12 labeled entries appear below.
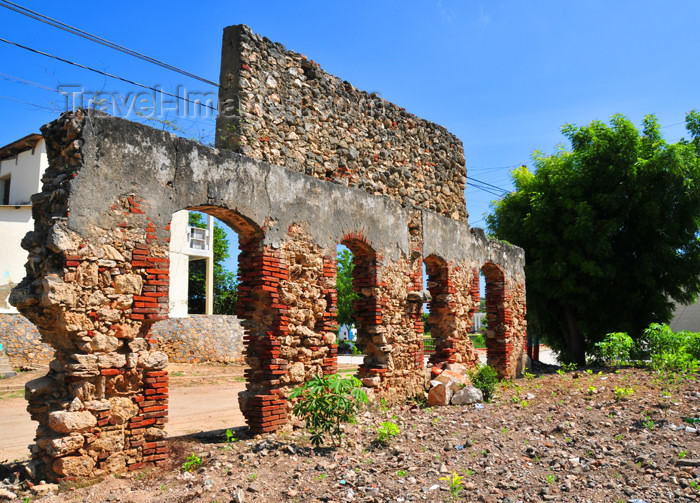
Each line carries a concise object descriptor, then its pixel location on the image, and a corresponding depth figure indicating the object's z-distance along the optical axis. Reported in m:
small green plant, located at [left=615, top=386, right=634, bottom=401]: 9.18
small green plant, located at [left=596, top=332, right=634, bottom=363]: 13.46
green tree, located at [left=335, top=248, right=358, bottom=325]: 38.52
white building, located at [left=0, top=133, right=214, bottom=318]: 19.09
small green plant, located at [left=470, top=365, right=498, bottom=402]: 10.12
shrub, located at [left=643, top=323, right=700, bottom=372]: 11.56
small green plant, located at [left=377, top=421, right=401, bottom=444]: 6.97
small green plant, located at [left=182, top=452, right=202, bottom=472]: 5.87
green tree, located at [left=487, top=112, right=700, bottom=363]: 16.02
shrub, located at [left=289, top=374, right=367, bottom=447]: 6.63
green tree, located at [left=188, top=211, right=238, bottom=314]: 35.97
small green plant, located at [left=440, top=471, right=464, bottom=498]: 5.35
